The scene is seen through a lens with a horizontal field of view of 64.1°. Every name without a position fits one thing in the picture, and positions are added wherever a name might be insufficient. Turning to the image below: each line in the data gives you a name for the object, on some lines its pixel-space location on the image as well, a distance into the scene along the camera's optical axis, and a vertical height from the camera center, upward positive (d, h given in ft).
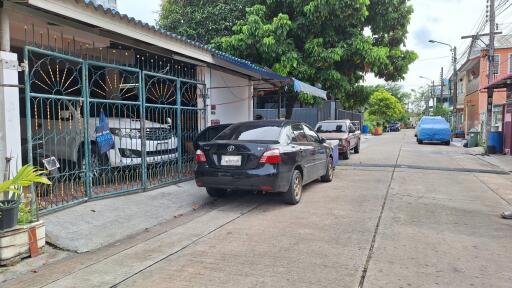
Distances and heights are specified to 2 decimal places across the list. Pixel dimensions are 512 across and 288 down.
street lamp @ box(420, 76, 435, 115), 210.18 +13.79
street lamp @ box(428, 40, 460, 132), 102.82 +12.72
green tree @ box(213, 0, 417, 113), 42.01 +9.03
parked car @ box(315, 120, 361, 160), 51.15 -1.41
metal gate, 21.08 -0.39
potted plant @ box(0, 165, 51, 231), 14.66 -2.87
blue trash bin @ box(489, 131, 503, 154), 61.41 -2.93
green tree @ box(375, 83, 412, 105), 243.34 +19.01
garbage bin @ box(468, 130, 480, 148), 77.87 -3.34
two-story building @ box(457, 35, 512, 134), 105.40 +13.72
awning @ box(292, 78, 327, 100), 35.99 +3.10
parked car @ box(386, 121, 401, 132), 192.30 -2.20
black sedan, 22.67 -2.16
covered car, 84.74 -2.01
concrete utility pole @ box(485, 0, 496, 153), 61.36 +10.10
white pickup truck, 22.86 -1.10
